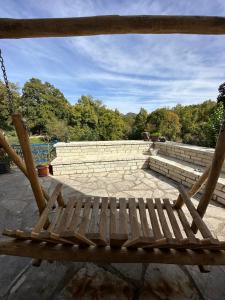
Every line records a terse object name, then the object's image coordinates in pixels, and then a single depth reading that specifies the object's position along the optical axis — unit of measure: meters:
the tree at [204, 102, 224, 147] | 5.68
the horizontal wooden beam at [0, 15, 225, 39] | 1.06
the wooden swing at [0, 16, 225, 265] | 1.07
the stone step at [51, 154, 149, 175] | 5.01
